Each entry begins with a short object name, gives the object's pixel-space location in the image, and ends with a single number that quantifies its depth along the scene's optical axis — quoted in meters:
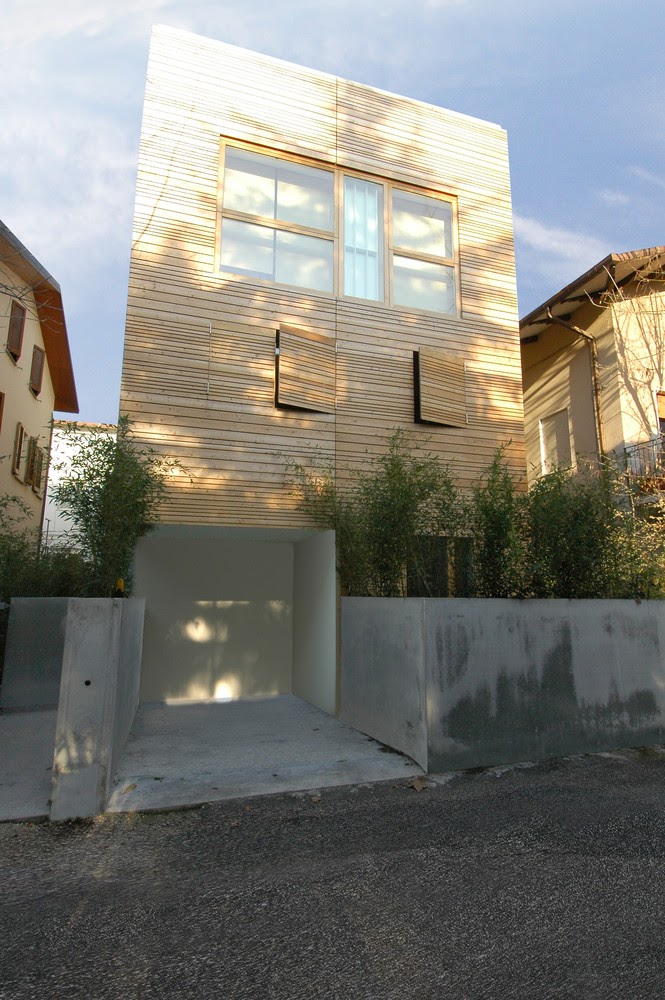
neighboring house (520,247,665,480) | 10.01
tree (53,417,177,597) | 4.97
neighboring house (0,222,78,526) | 10.15
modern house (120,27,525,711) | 6.20
